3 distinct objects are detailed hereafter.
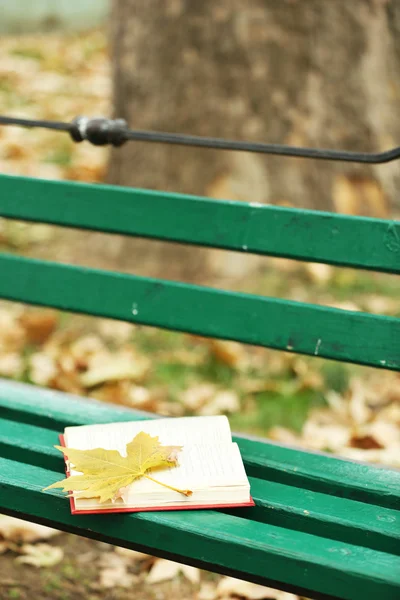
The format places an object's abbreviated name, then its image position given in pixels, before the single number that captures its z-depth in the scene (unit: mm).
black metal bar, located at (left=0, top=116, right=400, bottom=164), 3687
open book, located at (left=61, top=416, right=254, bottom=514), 2791
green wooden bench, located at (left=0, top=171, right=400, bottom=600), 2635
